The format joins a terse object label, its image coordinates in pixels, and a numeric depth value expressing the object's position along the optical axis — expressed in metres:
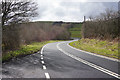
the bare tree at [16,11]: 17.55
